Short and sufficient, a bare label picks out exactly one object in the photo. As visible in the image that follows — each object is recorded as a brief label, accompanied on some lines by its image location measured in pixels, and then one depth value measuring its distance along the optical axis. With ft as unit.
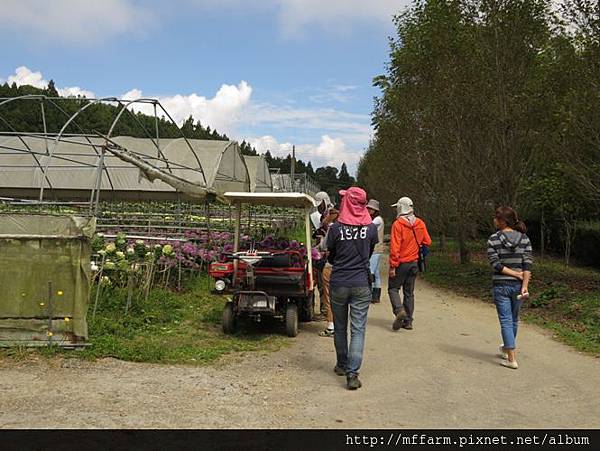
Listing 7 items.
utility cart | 25.55
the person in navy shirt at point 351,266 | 20.16
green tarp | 22.45
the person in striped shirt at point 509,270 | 22.68
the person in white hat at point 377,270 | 36.63
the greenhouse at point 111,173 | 71.39
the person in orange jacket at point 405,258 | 29.43
